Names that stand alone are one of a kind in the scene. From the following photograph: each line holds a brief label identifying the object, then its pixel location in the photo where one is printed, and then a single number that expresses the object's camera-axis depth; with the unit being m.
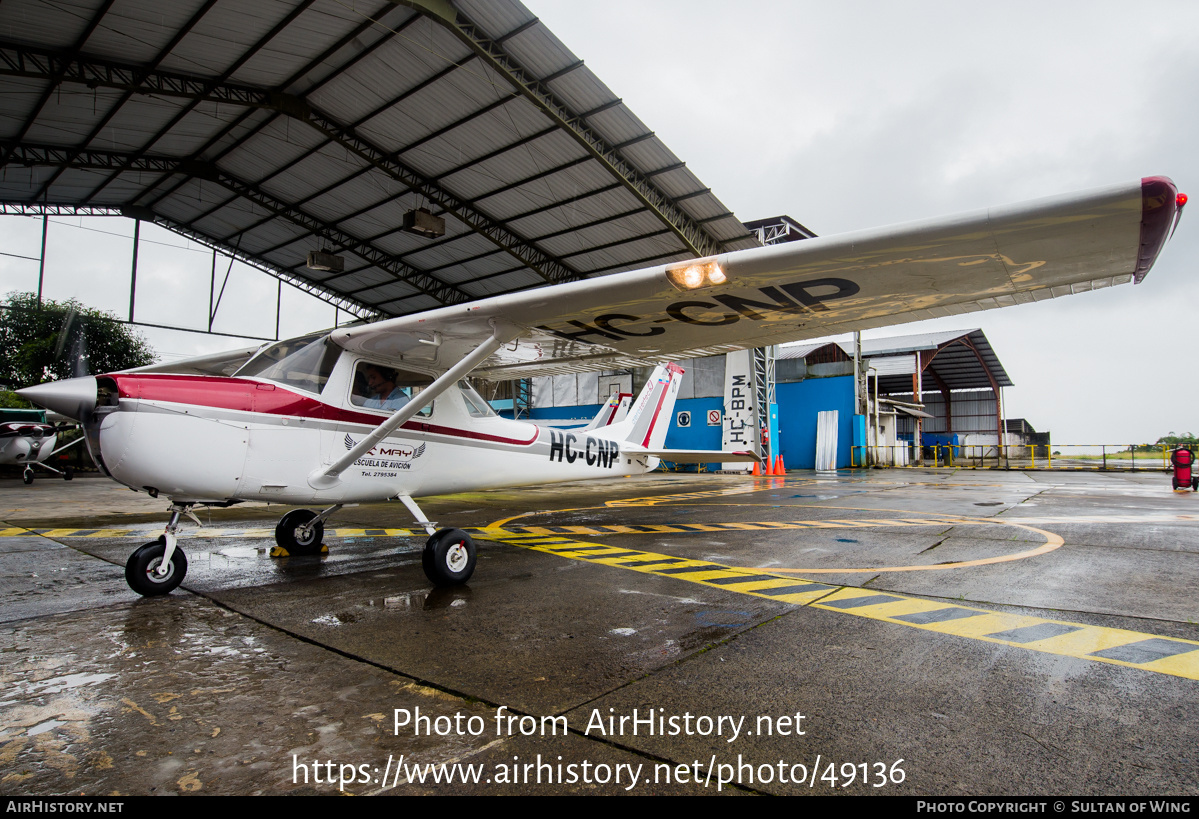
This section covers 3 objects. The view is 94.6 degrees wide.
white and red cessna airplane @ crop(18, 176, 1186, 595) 3.86
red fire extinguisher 13.47
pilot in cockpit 5.53
